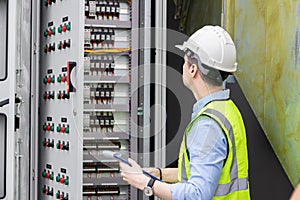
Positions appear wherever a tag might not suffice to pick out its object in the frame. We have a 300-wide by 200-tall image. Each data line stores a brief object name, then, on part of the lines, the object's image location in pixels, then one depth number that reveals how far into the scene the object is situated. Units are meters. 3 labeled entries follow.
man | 2.47
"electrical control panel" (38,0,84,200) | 3.73
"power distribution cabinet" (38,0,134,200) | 4.16
